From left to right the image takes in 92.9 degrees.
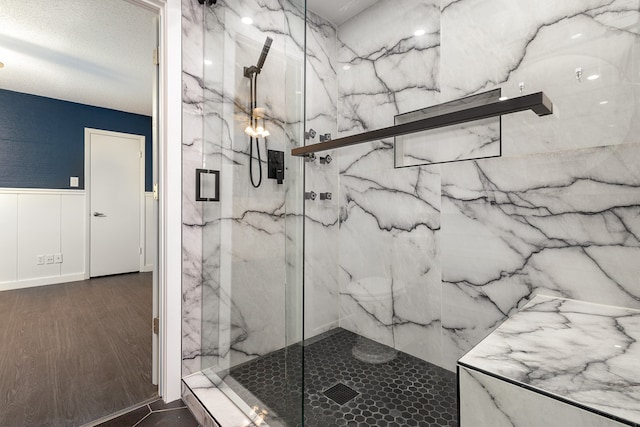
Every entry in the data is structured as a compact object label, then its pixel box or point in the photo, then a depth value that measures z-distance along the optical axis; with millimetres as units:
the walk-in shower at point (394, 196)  1159
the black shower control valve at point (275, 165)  1303
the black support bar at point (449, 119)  784
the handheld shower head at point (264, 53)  1408
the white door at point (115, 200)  4195
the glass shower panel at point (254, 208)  1225
